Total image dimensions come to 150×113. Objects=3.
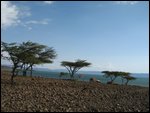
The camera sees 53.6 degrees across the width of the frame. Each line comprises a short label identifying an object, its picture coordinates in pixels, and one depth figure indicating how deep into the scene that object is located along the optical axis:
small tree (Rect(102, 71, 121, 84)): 21.70
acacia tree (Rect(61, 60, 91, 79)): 21.78
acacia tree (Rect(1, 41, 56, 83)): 11.47
